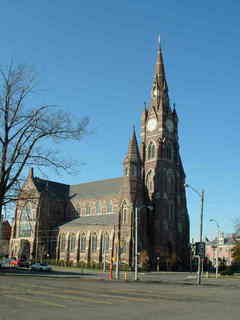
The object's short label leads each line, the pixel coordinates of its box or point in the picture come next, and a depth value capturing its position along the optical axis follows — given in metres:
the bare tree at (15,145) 29.83
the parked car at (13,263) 62.44
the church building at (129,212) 76.12
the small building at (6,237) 119.44
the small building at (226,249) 125.44
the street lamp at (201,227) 34.56
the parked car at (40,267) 53.47
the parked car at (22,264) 61.99
